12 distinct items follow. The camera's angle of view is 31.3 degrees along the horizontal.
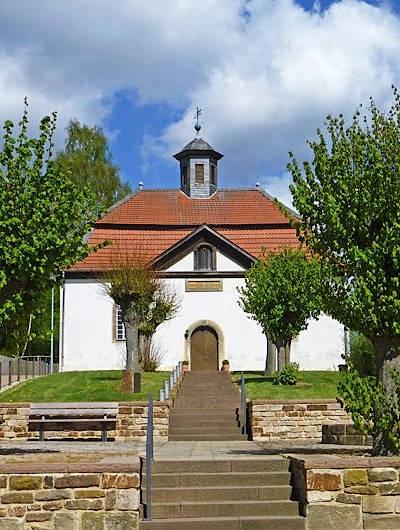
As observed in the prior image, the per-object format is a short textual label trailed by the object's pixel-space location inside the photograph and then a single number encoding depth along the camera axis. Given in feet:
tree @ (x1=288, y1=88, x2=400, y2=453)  32.81
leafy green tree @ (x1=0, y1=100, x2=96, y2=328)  36.11
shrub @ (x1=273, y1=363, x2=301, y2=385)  73.41
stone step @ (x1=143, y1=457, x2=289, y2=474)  32.73
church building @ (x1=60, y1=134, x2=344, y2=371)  104.42
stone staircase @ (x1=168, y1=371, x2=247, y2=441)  58.65
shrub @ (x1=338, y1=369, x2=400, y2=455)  30.89
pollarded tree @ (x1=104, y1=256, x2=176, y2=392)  74.59
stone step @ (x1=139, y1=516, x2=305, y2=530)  28.66
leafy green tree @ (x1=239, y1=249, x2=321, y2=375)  73.72
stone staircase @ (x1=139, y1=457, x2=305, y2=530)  29.01
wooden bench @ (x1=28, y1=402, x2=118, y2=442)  56.49
